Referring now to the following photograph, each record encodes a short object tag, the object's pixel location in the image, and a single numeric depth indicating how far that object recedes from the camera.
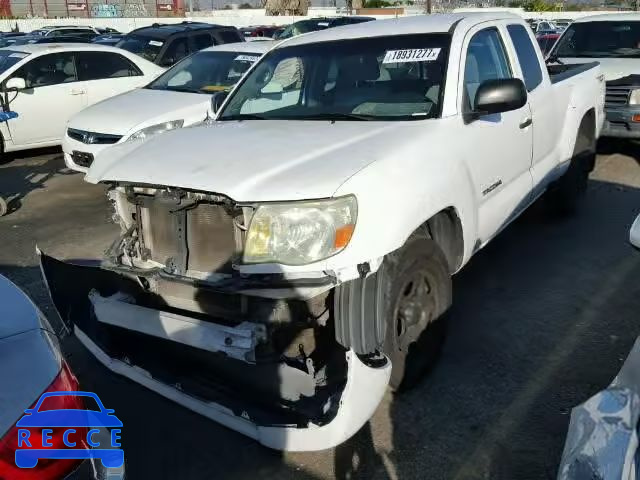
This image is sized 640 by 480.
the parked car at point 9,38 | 19.20
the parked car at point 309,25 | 18.55
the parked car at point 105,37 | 21.50
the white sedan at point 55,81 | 9.68
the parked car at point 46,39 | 18.84
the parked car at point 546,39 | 18.10
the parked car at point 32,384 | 1.58
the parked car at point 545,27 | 26.18
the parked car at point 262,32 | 25.33
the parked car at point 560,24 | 27.58
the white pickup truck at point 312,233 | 2.83
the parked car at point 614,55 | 8.06
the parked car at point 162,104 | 7.69
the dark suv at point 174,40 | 11.98
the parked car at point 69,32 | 24.63
